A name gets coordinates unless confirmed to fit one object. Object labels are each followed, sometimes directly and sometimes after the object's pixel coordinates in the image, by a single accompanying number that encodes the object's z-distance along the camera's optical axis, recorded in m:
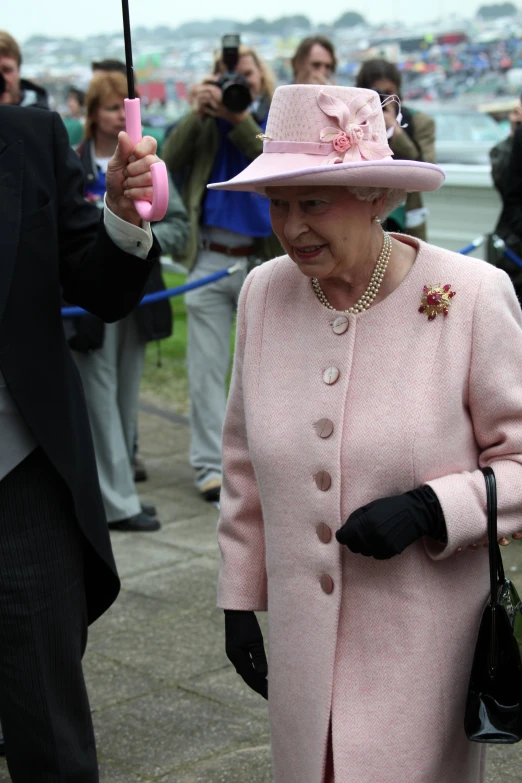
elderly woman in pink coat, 2.16
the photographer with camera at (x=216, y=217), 5.87
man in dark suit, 2.45
